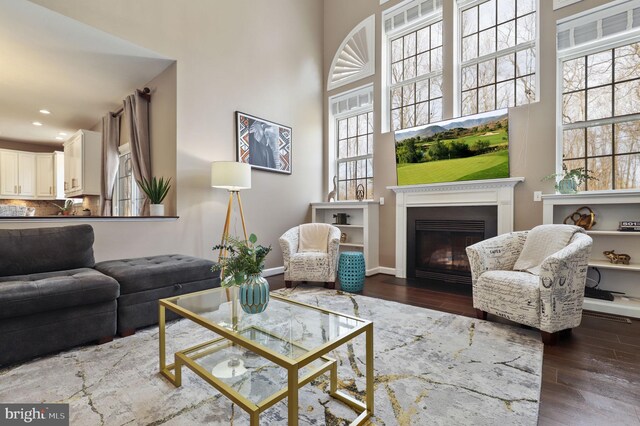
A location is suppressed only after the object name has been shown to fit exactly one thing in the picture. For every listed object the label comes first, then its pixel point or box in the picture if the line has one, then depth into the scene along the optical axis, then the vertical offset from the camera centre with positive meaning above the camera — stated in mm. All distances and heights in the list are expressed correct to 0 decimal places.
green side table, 3617 -773
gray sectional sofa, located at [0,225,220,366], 1869 -583
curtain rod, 3936 +1600
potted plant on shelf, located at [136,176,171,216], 3344 +186
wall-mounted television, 3590 +813
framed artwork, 4133 +1018
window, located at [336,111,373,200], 5039 +1010
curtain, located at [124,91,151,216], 3865 +970
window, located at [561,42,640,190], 3014 +1028
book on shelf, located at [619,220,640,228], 2737 -125
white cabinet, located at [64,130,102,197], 5117 +846
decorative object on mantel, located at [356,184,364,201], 4988 +317
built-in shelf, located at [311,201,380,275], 4469 -215
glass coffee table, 1206 -629
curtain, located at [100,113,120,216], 4844 +814
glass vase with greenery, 1633 -299
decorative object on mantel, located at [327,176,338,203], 5255 +332
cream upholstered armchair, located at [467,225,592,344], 2123 -556
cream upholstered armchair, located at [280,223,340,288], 3646 -656
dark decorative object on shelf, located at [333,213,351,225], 4918 -129
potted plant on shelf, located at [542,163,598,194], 3031 +314
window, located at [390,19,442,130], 4289 +2045
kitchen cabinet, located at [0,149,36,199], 5891 +761
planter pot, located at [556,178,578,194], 3027 +251
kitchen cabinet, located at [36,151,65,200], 6230 +760
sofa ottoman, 2326 -626
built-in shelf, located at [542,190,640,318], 2719 -307
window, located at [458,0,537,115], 3557 +2018
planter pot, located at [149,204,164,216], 3336 +20
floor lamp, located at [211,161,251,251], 3394 +426
